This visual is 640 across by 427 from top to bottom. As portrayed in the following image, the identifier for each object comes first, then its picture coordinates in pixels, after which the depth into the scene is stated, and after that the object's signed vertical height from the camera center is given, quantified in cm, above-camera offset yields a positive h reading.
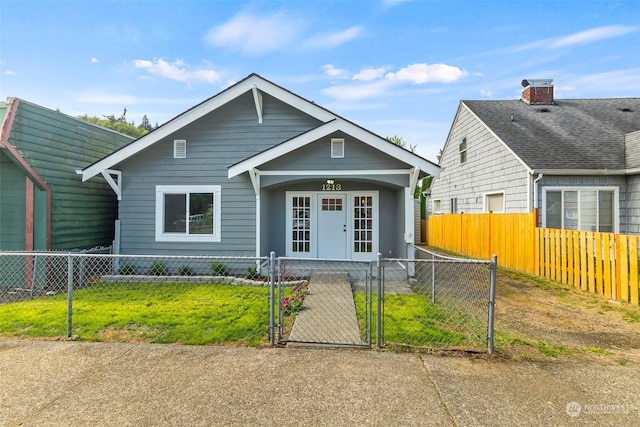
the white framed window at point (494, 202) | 1202 +60
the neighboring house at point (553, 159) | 990 +201
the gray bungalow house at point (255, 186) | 833 +87
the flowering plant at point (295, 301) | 559 -159
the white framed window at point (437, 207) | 1846 +62
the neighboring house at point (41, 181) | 764 +92
